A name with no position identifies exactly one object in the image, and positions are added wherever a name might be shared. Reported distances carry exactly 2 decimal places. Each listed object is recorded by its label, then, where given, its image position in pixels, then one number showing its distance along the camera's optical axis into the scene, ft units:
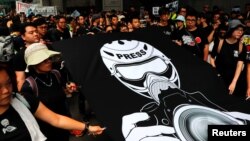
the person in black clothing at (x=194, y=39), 17.13
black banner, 9.51
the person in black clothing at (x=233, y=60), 14.79
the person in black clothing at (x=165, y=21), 19.97
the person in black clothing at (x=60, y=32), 20.87
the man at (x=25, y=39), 11.66
